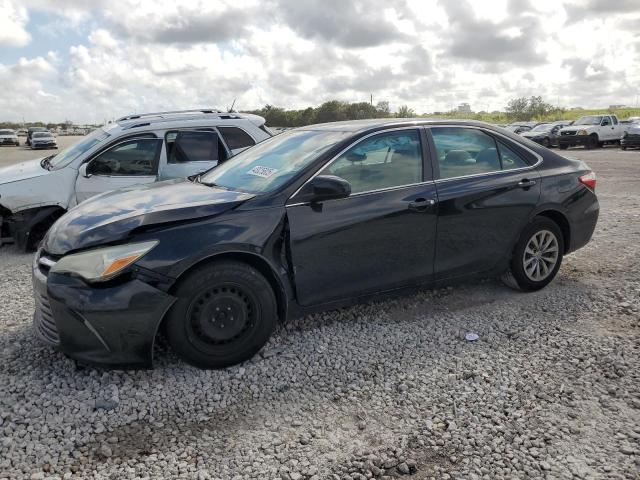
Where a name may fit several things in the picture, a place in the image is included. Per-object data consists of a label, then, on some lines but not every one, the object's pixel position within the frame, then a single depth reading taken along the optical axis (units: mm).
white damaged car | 6598
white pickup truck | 28484
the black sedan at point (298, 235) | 3264
